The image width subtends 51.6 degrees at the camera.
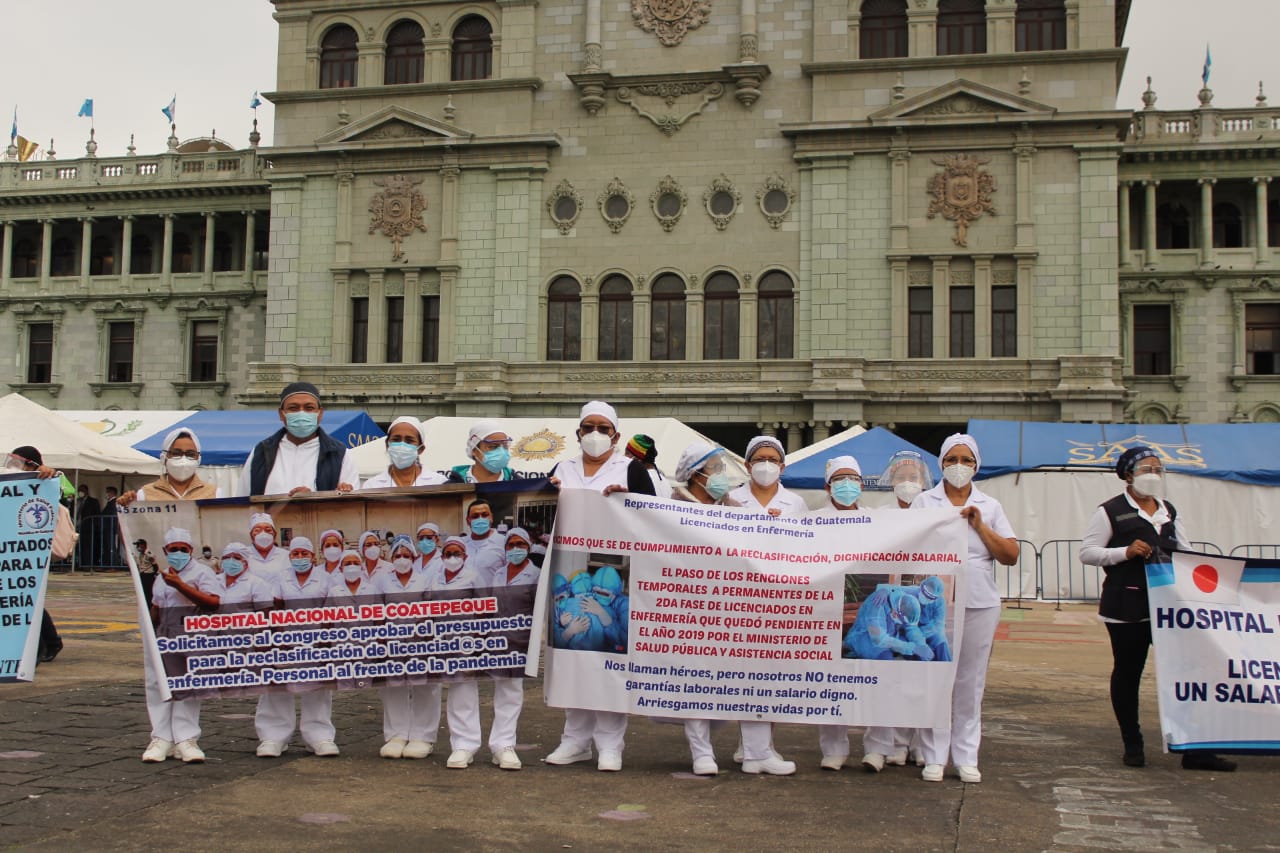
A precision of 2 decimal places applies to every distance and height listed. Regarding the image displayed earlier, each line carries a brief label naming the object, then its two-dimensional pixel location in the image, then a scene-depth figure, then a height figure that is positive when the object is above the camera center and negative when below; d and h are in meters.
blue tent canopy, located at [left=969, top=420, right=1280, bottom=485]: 23.28 +0.79
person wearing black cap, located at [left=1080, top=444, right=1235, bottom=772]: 7.85 -0.44
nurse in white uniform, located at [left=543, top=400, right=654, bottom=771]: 7.40 +0.01
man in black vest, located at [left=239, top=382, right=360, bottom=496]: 7.73 +0.12
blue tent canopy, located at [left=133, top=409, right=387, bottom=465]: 26.66 +1.06
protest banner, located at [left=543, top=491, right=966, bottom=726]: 7.30 -0.71
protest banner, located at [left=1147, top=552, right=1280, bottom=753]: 7.76 -0.96
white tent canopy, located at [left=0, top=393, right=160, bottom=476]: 24.31 +0.66
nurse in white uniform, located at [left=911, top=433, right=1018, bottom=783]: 7.28 -0.65
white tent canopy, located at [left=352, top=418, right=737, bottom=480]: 24.27 +0.75
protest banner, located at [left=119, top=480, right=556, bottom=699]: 7.34 -0.69
